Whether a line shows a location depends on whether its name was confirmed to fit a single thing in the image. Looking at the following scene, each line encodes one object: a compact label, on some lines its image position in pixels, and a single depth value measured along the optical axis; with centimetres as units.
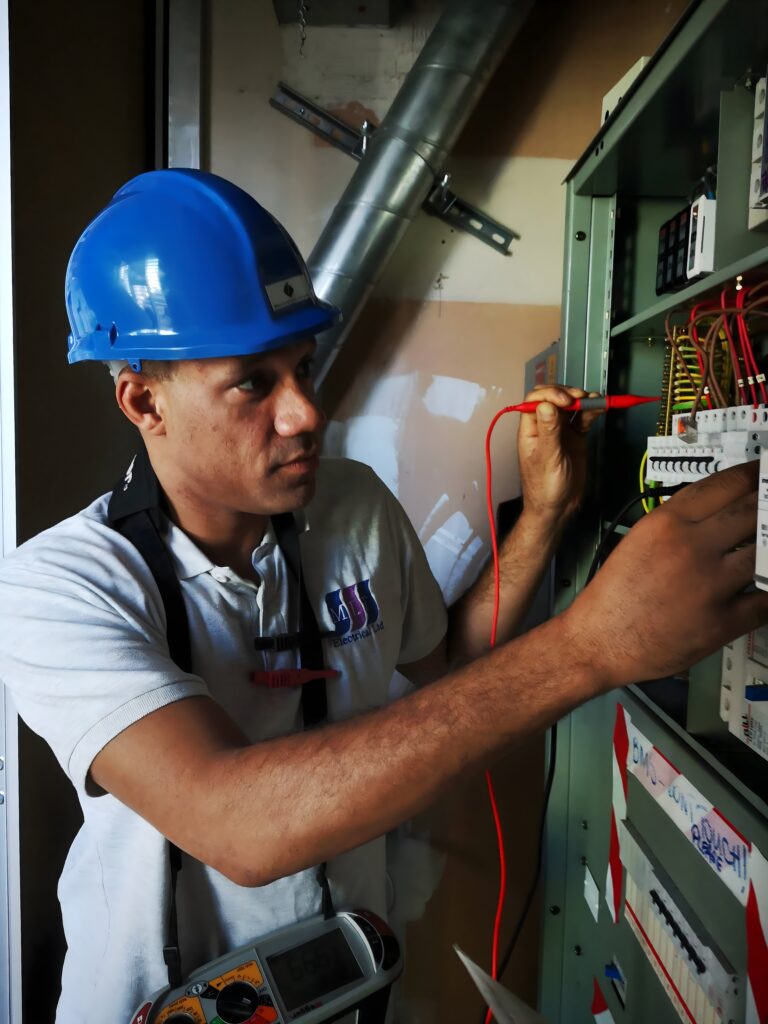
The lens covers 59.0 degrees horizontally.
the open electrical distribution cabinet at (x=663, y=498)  82
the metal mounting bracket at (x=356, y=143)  176
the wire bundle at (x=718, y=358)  92
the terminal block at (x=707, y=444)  79
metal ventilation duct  153
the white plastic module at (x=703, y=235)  94
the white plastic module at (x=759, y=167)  83
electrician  60
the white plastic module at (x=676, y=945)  85
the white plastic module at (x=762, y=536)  58
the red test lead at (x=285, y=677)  97
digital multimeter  81
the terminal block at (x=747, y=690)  79
